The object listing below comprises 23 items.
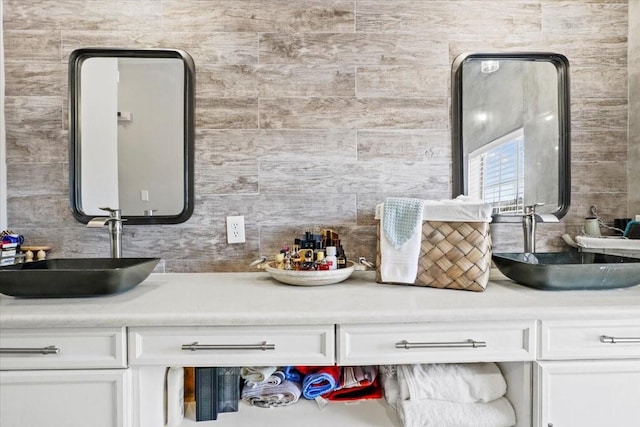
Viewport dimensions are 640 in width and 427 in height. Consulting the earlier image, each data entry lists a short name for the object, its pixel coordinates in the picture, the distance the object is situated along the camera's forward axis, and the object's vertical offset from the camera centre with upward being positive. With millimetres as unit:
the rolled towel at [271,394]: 1229 -664
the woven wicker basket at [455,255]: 1232 -172
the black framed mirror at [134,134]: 1552 +346
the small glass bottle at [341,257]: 1405 -199
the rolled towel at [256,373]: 1243 -595
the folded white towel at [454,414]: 1069 -646
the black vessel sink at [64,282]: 1053 -224
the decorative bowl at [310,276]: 1272 -250
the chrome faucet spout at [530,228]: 1507 -87
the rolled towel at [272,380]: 1255 -624
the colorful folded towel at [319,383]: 1245 -633
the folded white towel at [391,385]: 1194 -623
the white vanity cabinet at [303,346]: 977 -400
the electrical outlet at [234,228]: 1585 -84
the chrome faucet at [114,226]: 1444 -66
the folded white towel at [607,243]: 1433 -149
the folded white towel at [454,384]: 1117 -573
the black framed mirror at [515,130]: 1604 +369
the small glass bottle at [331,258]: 1345 -193
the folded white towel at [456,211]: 1249 -9
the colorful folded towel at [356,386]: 1257 -651
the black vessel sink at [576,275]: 1146 -228
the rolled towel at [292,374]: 1283 -617
